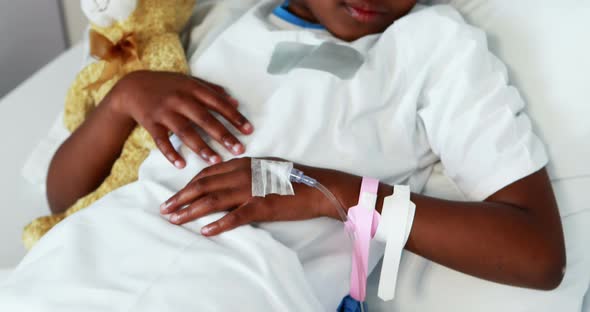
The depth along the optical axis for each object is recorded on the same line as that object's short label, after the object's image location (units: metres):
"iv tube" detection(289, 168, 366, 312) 0.84
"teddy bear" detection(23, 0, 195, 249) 1.06
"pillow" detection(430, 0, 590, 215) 1.00
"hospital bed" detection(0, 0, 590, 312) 0.93
